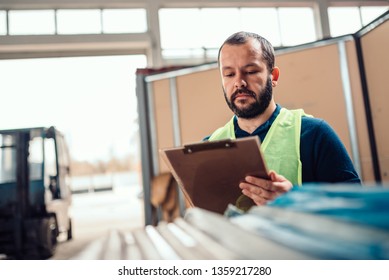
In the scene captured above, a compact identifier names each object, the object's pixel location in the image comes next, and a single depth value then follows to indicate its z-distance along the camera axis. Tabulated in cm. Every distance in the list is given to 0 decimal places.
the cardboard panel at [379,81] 150
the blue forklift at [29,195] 255
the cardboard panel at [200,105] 186
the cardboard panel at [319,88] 166
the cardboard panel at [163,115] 209
